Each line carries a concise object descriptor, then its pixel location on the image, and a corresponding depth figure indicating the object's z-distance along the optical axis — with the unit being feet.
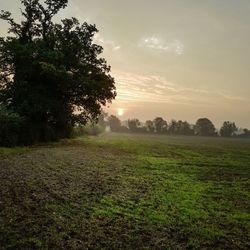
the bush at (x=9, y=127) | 66.87
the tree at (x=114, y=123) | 448.45
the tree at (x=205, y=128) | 396.22
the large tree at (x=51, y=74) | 87.41
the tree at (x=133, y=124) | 416.69
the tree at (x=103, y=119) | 399.42
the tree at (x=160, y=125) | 400.53
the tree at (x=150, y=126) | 402.82
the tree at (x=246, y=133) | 410.59
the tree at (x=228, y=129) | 400.53
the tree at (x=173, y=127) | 397.45
